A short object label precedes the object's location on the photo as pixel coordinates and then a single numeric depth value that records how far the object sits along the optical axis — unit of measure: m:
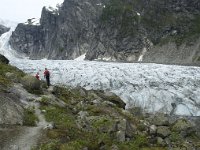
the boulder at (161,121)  11.44
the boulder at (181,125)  11.21
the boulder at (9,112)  9.23
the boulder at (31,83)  12.67
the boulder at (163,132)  10.27
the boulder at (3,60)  16.48
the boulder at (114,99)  14.66
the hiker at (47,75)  15.44
